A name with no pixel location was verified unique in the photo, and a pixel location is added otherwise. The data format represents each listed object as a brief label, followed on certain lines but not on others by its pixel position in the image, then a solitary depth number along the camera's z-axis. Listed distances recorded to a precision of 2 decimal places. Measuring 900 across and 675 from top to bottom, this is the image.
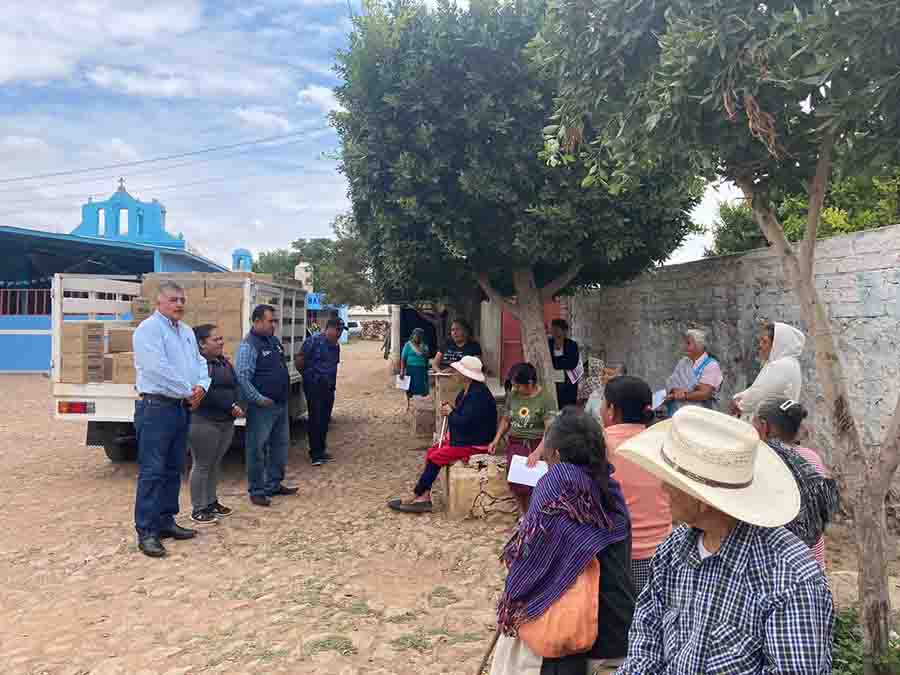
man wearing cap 8.19
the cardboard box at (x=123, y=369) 7.11
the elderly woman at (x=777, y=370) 4.16
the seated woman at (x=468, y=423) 5.95
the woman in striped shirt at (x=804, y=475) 2.67
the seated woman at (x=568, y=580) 2.37
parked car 55.94
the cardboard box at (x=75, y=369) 7.05
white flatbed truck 7.07
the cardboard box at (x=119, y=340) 7.54
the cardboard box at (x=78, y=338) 7.00
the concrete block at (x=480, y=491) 5.91
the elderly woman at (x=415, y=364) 11.31
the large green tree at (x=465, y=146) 6.33
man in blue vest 6.19
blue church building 19.52
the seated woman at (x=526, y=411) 5.46
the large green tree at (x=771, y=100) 2.80
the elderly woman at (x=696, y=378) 5.46
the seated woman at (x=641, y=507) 2.93
